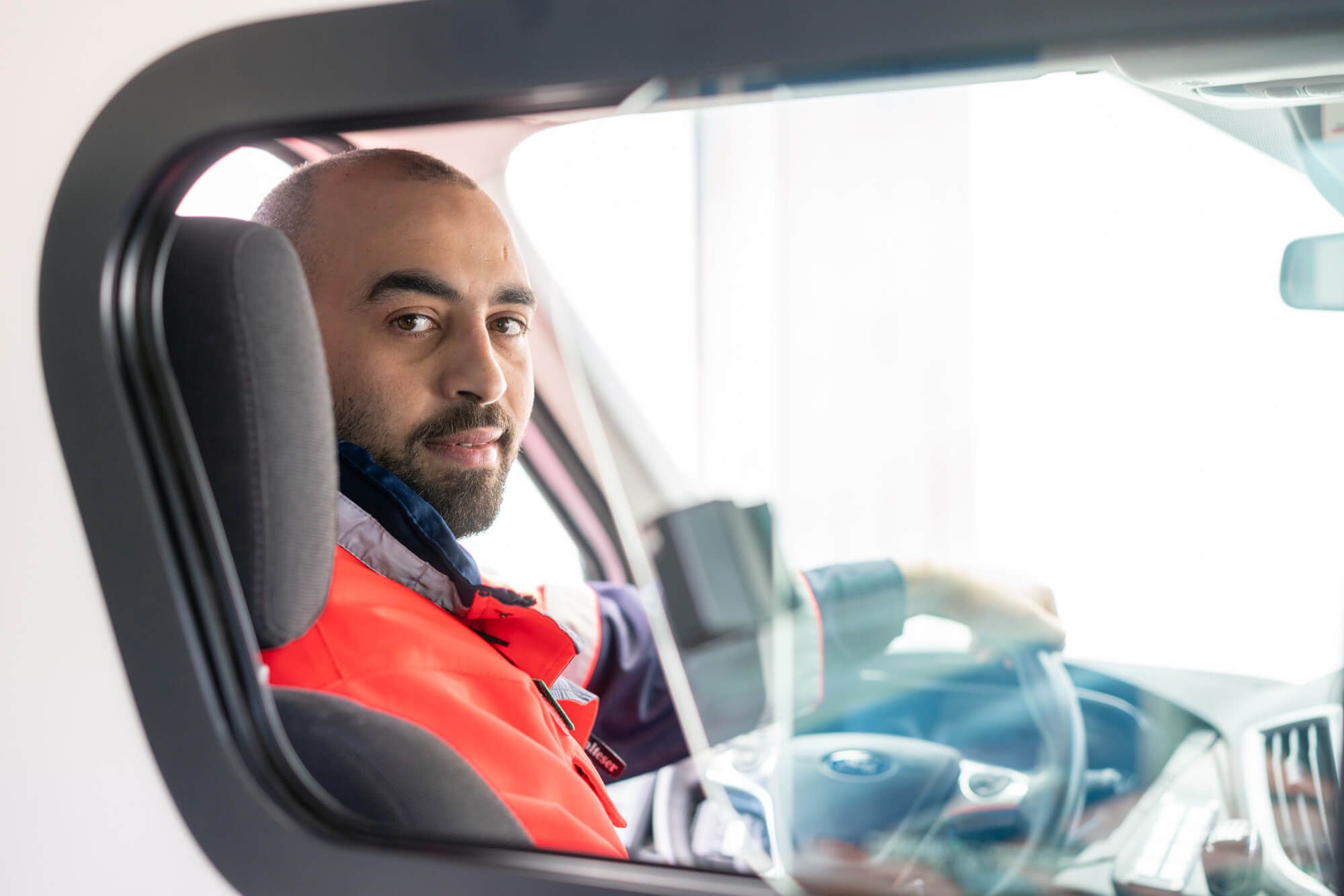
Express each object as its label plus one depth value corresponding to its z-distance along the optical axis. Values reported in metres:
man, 0.98
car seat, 0.90
